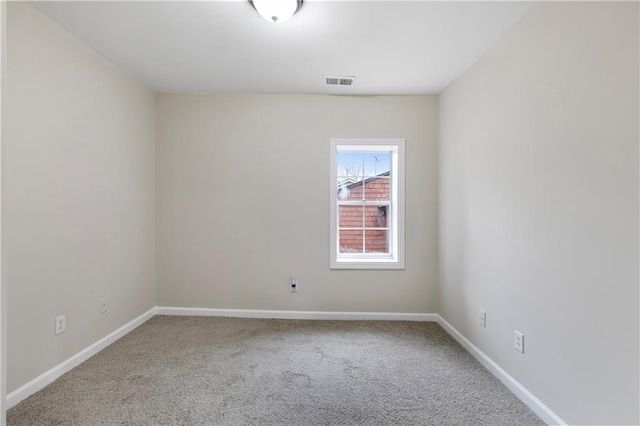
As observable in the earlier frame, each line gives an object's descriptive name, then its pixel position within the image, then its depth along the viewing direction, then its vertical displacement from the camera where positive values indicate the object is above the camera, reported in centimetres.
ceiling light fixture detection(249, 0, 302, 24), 174 +123
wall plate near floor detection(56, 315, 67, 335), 212 -81
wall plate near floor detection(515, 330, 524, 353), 192 -85
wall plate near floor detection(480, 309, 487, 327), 234 -85
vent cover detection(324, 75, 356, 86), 282 +129
